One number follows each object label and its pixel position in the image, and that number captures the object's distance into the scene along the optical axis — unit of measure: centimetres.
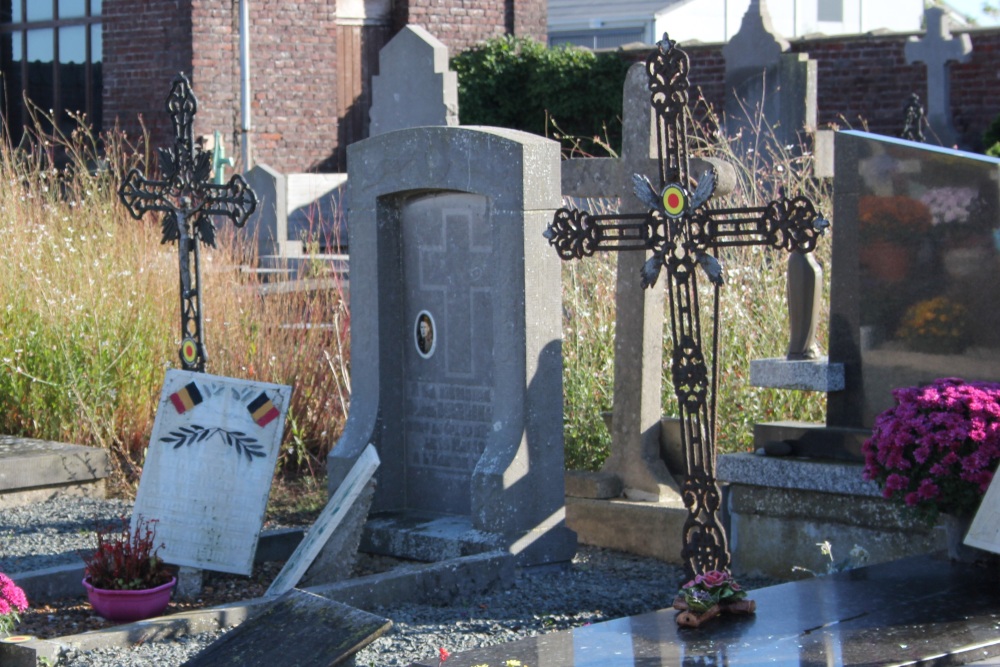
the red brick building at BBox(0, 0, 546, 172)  1712
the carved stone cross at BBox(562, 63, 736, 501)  709
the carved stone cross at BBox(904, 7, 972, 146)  1669
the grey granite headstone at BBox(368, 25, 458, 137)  1318
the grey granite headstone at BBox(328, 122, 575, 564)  610
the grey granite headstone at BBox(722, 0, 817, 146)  1452
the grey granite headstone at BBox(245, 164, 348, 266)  1377
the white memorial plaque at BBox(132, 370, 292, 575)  596
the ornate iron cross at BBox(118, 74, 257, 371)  693
